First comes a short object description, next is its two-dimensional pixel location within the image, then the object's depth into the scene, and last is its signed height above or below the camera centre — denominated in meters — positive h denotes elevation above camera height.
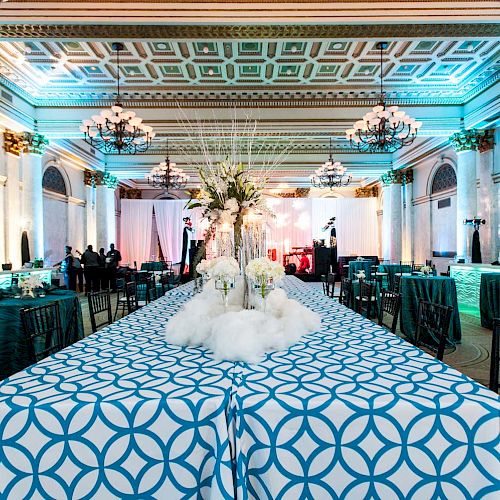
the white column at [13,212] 8.73 +0.95
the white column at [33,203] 9.05 +1.20
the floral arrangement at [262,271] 2.23 -0.13
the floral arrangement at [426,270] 5.86 -0.36
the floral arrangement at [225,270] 2.27 -0.12
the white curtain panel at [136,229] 17.94 +1.06
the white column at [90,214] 13.47 +1.35
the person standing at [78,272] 11.27 -0.62
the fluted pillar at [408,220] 13.80 +0.98
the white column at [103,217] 13.76 +1.27
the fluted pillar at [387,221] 14.01 +0.99
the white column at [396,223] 13.82 +0.89
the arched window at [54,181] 11.10 +2.18
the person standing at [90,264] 10.63 -0.34
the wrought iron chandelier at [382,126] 6.56 +2.20
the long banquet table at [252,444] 1.28 -0.67
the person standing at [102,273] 11.02 -0.63
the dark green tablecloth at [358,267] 10.59 -0.55
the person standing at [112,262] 11.77 -0.35
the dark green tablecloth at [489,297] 5.95 -0.83
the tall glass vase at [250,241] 2.64 +0.06
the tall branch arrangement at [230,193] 2.69 +0.41
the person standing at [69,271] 11.19 -0.56
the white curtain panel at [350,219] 17.95 +1.37
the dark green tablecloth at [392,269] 9.48 -0.56
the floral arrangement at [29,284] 4.18 -0.35
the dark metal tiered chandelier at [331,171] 11.23 +2.31
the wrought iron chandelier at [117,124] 6.48 +2.25
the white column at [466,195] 8.98 +1.21
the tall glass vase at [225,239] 2.75 +0.08
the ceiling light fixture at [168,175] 10.98 +2.29
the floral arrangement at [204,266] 2.59 -0.11
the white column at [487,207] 8.76 +0.92
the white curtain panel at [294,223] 18.03 +1.23
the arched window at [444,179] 11.22 +2.09
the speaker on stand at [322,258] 13.05 -0.34
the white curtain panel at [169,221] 17.95 +1.41
